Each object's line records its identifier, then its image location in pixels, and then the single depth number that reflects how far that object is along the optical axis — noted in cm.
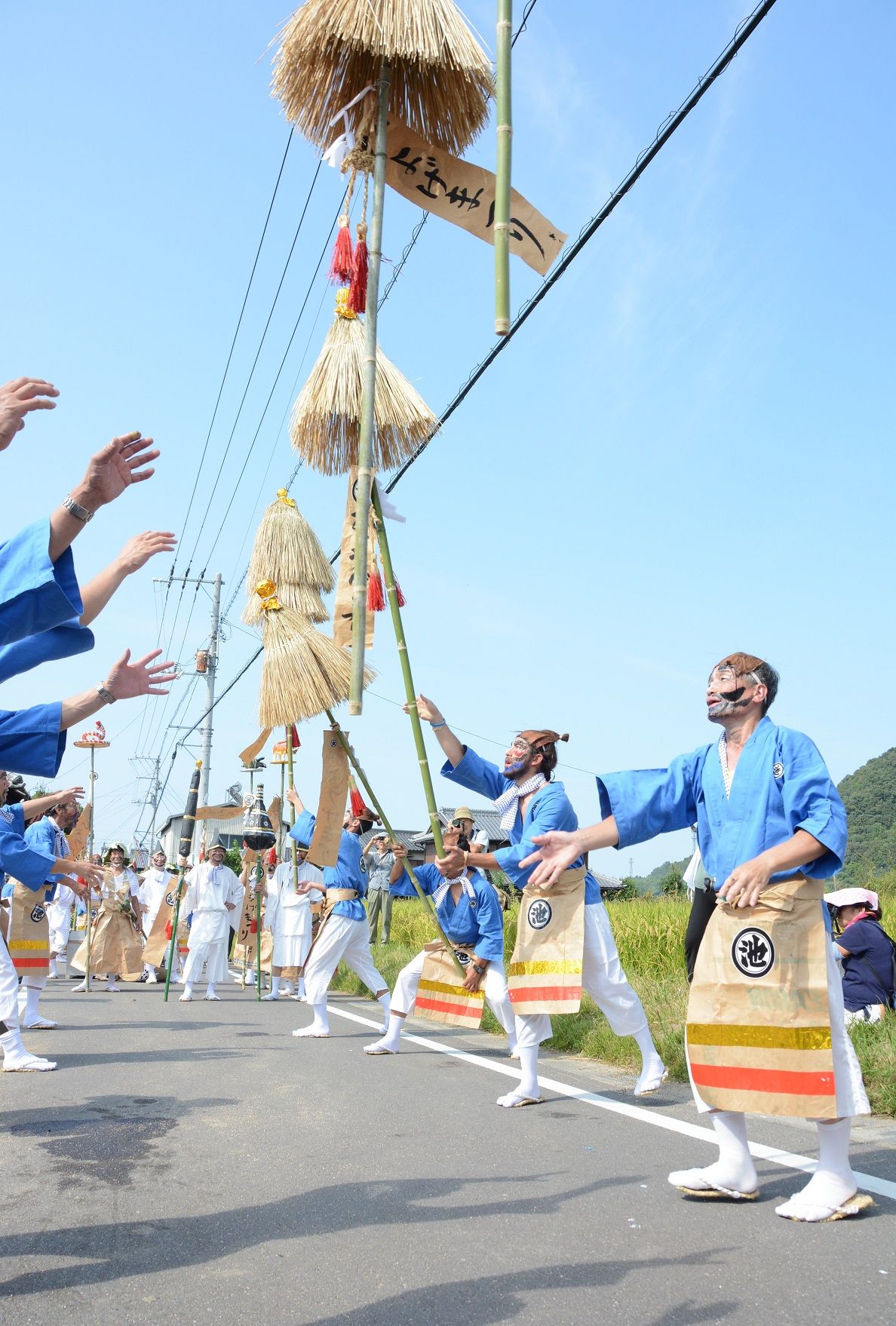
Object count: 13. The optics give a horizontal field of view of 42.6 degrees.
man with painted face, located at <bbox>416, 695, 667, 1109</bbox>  605
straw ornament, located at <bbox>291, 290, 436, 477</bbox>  537
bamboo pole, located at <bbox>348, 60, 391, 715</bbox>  357
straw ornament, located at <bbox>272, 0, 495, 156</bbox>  397
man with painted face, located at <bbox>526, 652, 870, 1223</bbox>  379
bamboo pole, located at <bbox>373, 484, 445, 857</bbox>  507
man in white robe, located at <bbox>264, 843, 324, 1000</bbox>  1416
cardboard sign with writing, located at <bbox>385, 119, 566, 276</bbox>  409
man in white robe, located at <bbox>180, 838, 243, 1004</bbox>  1421
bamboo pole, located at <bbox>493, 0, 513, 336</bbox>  305
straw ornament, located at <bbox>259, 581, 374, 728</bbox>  864
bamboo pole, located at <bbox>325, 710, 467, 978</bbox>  749
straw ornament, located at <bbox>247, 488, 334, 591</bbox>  1064
